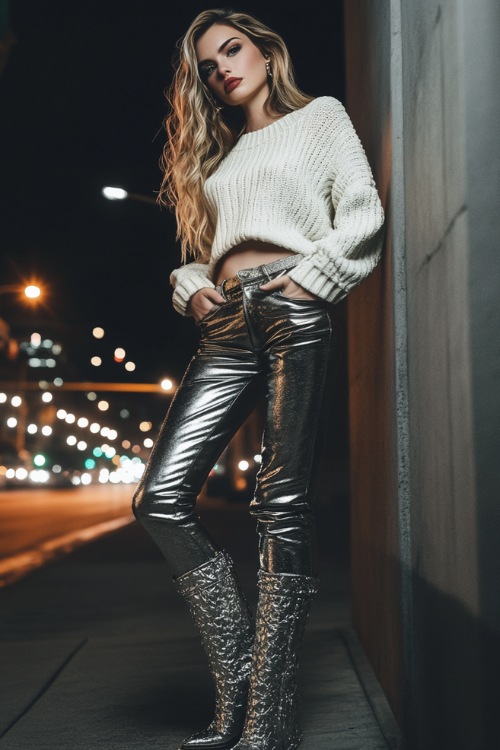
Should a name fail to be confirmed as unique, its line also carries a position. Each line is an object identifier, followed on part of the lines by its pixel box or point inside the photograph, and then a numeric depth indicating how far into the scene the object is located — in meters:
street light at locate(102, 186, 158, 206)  19.00
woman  2.64
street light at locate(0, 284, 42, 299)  26.14
